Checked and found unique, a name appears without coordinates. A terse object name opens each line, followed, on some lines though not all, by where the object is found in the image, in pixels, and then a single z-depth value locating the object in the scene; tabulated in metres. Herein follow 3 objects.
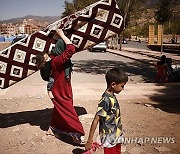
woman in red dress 3.02
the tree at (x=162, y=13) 28.08
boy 1.96
